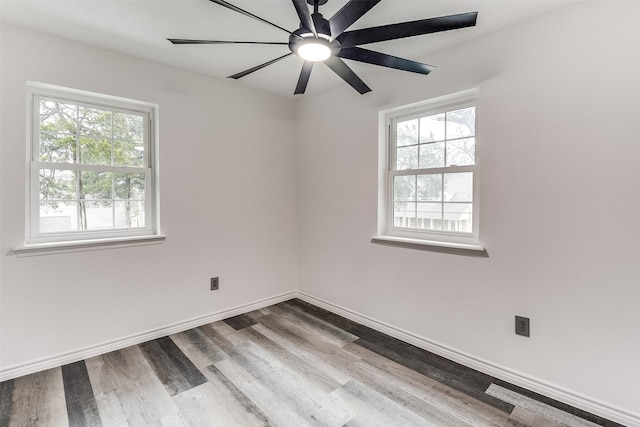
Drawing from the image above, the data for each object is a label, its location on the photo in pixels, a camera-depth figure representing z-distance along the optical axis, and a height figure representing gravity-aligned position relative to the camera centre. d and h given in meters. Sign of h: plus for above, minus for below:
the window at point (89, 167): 2.25 +0.35
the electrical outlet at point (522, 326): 2.01 -0.79
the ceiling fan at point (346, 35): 1.32 +0.86
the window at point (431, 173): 2.35 +0.31
